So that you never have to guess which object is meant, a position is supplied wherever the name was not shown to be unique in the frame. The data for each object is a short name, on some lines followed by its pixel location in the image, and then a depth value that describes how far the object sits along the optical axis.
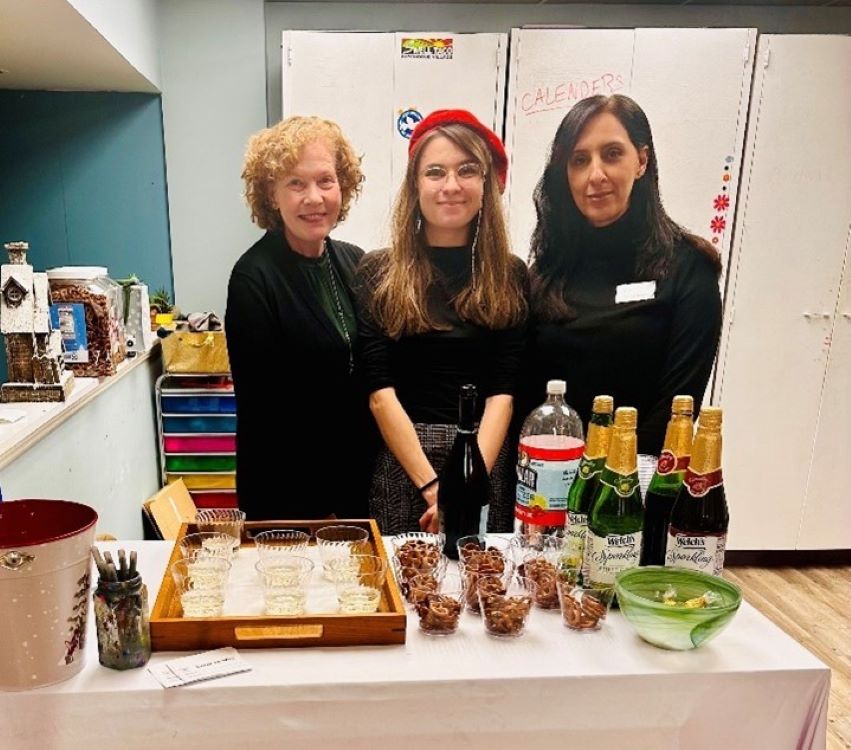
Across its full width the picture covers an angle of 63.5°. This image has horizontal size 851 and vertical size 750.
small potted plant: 2.88
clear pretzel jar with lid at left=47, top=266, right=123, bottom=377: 1.85
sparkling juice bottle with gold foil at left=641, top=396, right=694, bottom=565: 1.05
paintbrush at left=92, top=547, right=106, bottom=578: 0.85
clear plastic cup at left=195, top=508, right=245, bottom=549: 1.18
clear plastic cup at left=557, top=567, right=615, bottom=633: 1.00
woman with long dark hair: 1.85
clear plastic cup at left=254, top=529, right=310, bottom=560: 1.16
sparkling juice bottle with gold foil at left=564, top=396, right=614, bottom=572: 1.11
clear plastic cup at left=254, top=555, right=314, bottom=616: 0.98
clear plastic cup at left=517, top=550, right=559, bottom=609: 1.05
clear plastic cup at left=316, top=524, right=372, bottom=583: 1.07
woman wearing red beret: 1.77
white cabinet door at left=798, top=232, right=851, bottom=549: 2.88
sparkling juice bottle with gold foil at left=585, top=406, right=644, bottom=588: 1.04
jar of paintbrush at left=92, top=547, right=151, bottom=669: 0.85
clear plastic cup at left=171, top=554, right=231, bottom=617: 0.97
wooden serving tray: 0.91
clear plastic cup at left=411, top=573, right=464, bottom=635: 0.97
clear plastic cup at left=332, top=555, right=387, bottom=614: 0.99
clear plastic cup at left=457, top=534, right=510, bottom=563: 1.15
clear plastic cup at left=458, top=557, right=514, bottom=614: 1.03
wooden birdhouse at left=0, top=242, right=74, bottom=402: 1.52
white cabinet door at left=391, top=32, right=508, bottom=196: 2.63
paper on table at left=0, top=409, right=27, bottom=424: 1.46
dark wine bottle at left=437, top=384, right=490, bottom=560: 1.27
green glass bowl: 0.92
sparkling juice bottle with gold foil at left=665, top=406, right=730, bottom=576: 1.01
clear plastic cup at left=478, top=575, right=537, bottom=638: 0.97
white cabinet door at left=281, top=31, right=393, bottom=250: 2.63
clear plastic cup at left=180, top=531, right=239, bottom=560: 1.10
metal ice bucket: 0.80
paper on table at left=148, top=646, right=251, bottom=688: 0.86
